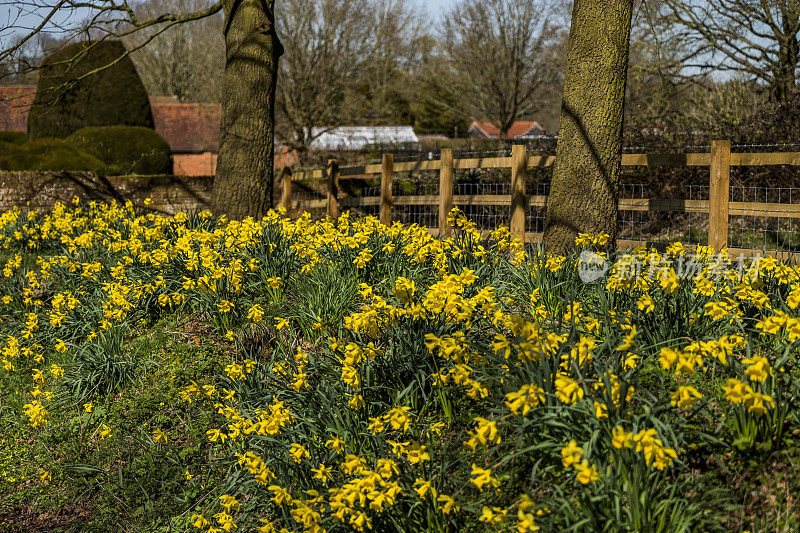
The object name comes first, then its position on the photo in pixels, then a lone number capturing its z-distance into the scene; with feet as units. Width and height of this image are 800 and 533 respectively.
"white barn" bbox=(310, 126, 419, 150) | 108.68
